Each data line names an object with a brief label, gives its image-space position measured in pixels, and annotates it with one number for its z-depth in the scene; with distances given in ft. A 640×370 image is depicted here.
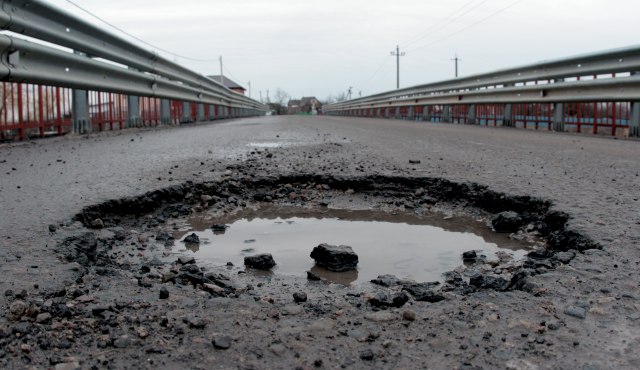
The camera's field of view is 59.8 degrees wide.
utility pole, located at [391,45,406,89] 215.31
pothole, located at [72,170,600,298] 7.79
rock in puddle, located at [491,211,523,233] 10.55
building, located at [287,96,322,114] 439.22
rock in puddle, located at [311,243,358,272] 8.22
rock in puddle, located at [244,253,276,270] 8.26
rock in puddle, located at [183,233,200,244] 9.80
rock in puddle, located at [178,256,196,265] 8.30
